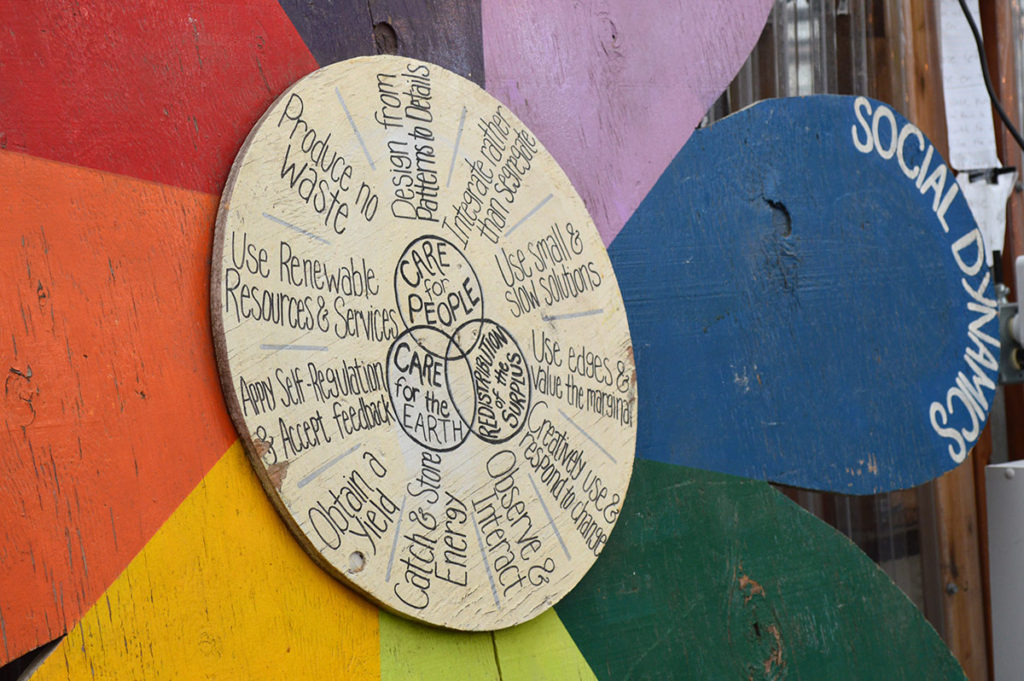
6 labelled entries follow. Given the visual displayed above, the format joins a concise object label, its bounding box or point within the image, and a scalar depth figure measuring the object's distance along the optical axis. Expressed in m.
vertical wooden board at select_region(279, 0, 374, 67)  0.97
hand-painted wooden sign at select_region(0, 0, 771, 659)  0.76
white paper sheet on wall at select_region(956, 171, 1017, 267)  2.22
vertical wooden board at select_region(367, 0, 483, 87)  1.05
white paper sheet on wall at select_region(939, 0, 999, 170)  2.19
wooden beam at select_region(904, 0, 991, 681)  2.13
